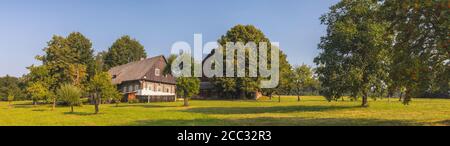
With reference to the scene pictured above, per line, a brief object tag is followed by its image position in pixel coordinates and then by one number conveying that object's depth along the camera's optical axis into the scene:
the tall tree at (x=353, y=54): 33.34
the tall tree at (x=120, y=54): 95.69
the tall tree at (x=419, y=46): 16.86
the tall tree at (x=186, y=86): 47.06
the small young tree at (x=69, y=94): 35.69
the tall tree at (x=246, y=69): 67.84
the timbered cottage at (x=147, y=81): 64.89
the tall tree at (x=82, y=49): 66.44
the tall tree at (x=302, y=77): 68.20
